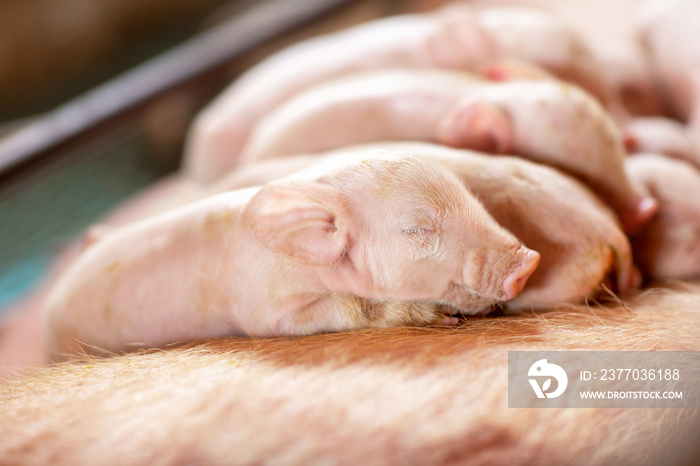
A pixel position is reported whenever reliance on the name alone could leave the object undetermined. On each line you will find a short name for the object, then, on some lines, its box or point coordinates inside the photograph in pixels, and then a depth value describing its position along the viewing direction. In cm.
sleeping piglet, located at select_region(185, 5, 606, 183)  79
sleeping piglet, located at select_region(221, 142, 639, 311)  62
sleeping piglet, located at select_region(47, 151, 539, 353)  59
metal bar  83
